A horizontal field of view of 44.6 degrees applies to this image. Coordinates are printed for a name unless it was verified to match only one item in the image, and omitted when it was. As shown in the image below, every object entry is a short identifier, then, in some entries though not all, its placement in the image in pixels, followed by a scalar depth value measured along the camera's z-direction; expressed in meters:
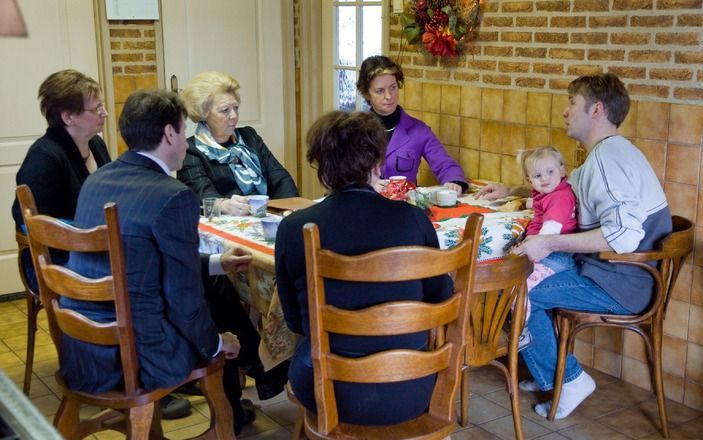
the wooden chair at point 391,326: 1.99
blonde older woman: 3.52
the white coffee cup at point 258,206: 3.17
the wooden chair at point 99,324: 2.21
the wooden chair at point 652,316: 2.96
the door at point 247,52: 4.95
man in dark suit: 2.28
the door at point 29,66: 4.52
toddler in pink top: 3.08
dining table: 2.66
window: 4.89
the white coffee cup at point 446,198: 3.38
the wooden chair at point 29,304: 3.20
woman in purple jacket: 4.00
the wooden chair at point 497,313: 2.60
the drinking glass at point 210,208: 3.19
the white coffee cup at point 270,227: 2.83
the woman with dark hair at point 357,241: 2.10
